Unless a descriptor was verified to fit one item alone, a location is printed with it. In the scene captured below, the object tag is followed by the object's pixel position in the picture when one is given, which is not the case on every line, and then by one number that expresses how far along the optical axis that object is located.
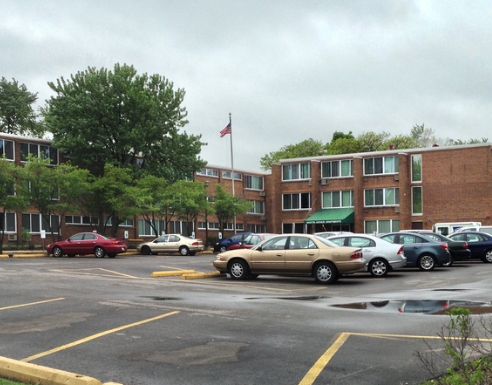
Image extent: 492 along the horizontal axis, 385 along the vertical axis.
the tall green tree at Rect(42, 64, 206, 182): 45.66
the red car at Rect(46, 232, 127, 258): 34.16
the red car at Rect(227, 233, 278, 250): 33.86
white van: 41.78
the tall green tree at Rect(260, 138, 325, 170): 80.56
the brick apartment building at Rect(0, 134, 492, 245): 49.31
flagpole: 52.94
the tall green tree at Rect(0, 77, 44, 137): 66.69
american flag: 52.00
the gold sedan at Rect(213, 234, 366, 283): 18.31
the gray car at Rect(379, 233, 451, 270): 23.44
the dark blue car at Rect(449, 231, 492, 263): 27.58
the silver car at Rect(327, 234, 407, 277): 21.25
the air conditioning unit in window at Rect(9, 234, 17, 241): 43.68
